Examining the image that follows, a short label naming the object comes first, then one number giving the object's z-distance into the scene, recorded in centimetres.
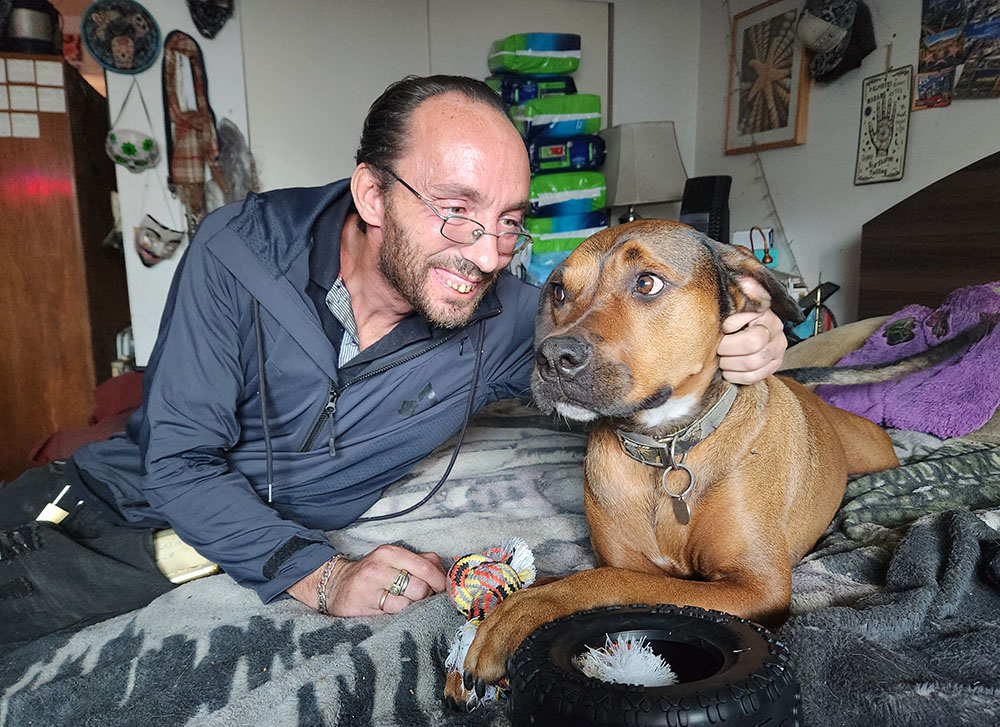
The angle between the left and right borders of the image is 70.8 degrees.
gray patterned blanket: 108
